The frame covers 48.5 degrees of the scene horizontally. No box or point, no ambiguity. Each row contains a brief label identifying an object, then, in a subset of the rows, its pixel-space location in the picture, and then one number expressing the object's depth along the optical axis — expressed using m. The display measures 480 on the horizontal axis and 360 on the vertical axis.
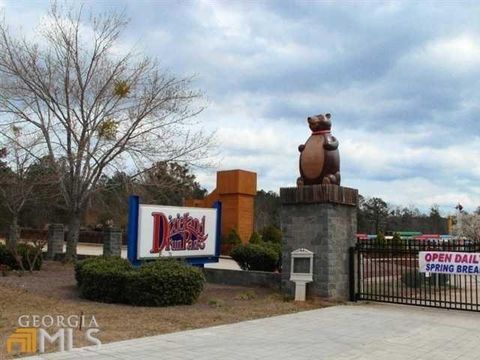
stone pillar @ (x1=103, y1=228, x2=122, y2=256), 18.78
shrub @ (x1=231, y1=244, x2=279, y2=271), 17.62
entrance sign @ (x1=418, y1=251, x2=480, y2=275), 11.51
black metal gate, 12.00
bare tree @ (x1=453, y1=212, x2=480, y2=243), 44.72
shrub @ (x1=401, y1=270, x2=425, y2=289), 15.29
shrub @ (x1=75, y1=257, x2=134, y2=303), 11.29
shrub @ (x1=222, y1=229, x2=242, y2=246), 33.75
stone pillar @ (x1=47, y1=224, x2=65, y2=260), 23.72
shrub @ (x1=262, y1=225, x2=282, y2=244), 30.81
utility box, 12.61
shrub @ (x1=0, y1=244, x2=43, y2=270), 17.38
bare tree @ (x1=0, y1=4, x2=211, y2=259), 19.12
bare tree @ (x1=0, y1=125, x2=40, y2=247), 22.33
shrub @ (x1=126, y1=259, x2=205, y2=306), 10.88
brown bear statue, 13.06
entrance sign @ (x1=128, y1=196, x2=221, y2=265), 13.67
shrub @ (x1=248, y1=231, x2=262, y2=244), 30.02
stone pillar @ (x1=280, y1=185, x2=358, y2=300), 12.62
